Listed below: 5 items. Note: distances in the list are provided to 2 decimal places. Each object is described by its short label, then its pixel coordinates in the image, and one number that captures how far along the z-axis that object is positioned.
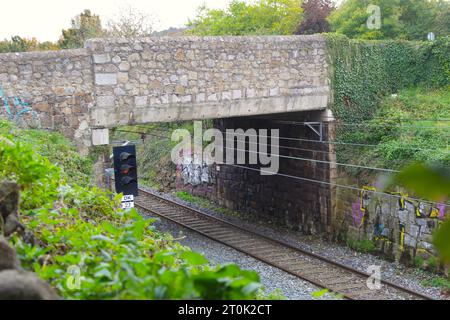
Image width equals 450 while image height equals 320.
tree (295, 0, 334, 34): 27.06
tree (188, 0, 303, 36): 31.06
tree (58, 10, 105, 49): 28.31
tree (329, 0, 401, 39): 24.97
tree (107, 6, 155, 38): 31.02
